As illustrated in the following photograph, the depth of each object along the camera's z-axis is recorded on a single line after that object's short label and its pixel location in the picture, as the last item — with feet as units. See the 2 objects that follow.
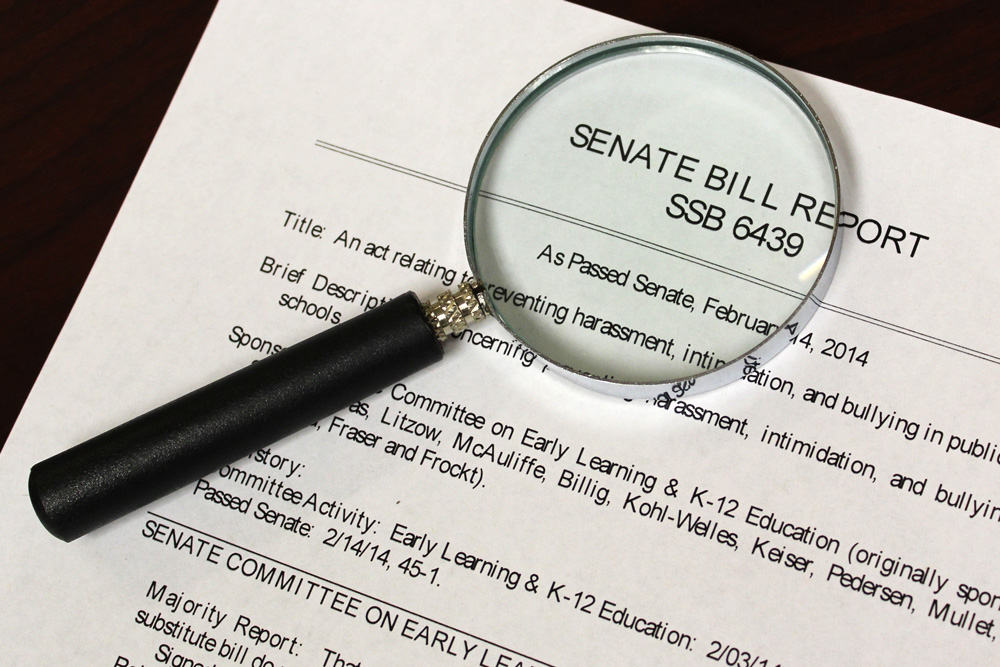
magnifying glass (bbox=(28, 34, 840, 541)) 1.76
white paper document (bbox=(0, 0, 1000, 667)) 1.77
